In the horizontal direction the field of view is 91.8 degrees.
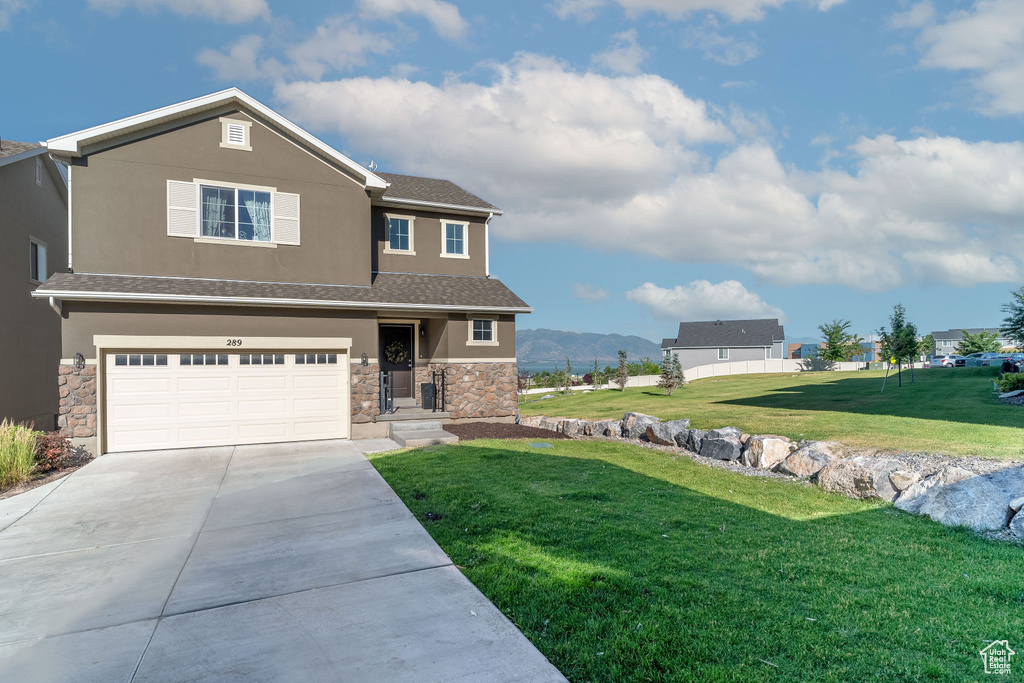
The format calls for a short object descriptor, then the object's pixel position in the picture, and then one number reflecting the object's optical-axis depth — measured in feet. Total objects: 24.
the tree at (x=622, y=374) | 113.60
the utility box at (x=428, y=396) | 49.11
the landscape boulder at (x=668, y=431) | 44.50
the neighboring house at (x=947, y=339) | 298.15
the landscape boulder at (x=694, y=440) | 41.11
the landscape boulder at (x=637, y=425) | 48.31
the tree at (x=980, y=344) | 172.35
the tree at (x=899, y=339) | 85.46
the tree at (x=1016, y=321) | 93.04
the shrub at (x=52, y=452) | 32.96
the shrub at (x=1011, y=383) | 58.90
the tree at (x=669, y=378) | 96.12
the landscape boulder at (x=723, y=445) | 37.76
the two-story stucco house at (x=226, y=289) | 37.29
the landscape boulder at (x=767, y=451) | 34.71
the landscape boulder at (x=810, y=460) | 31.45
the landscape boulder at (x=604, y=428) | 51.44
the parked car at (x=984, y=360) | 137.90
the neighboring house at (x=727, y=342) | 170.19
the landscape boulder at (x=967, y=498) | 20.76
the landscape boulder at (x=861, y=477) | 26.40
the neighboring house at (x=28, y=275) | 44.98
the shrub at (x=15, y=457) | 30.17
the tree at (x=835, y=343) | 155.43
